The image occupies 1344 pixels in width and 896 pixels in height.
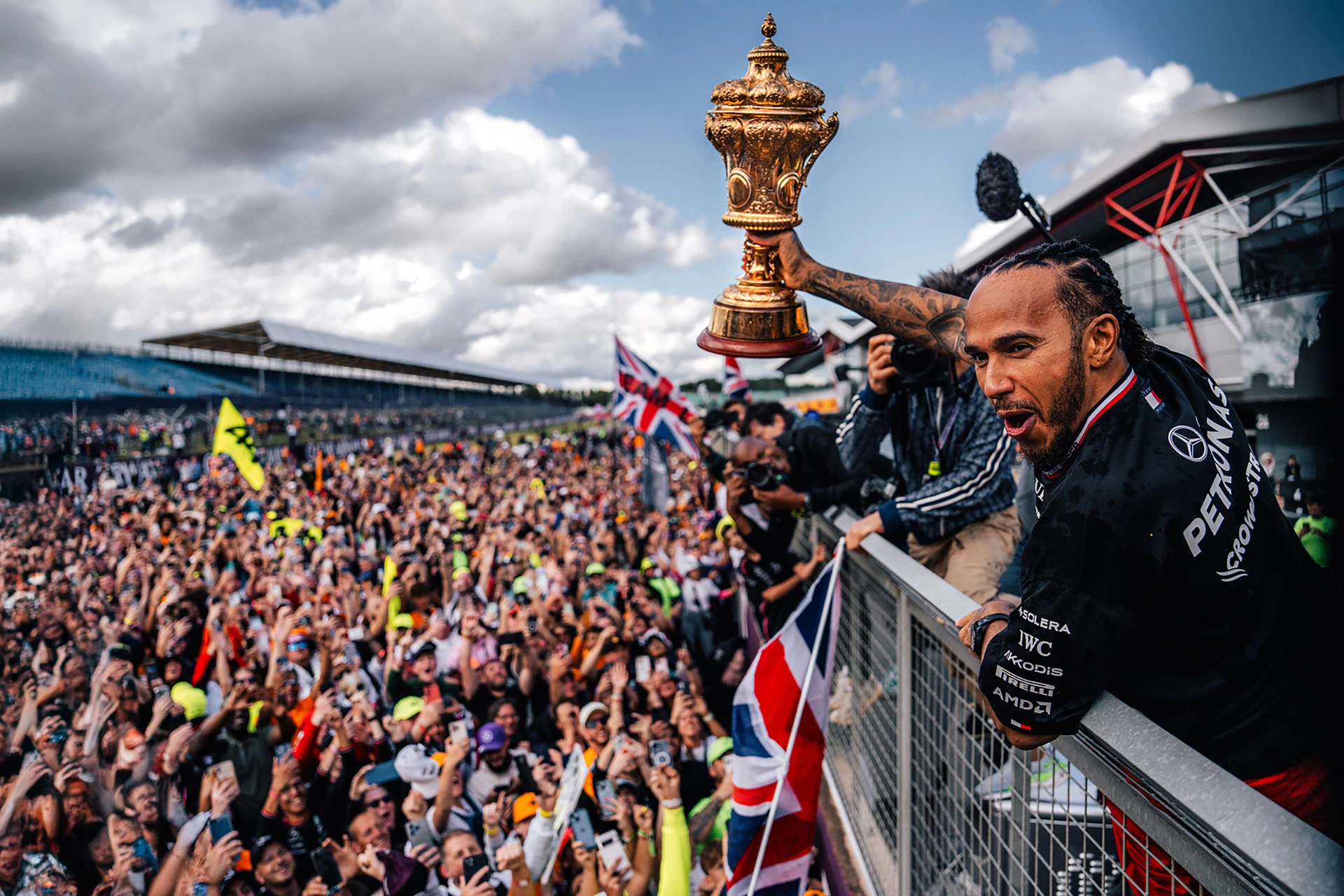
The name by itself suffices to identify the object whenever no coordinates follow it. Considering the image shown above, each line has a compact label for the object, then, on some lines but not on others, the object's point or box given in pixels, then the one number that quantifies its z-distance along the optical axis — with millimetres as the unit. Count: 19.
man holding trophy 1174
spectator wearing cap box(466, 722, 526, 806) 4719
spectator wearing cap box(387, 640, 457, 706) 5969
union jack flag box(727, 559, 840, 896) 2805
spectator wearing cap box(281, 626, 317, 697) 6543
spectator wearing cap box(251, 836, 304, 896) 3797
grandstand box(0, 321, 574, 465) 25875
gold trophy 2104
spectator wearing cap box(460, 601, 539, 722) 5715
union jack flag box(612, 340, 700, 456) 10282
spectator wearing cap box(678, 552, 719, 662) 8172
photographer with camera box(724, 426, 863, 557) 3877
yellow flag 12602
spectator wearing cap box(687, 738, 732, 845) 4145
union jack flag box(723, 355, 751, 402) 12539
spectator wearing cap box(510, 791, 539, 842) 4195
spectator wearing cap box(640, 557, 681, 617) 8828
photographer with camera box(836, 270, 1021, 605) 2855
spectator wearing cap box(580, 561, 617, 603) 8469
